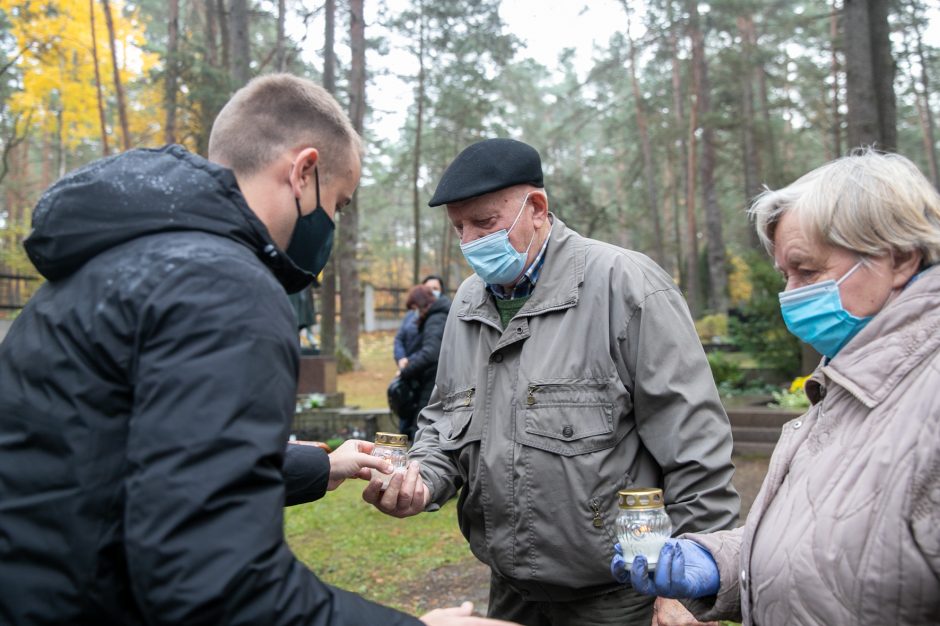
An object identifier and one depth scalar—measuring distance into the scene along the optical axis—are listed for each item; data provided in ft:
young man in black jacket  4.11
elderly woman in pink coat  5.33
